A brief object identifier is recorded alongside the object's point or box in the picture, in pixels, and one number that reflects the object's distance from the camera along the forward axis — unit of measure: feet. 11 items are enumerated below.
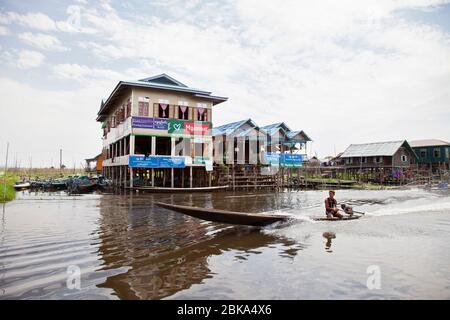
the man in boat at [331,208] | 37.78
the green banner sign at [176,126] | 79.05
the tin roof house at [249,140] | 107.04
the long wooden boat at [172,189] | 75.47
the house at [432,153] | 142.51
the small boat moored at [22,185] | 90.42
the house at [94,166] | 129.61
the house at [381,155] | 134.31
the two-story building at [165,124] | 75.82
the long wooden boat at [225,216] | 30.53
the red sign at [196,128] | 81.71
